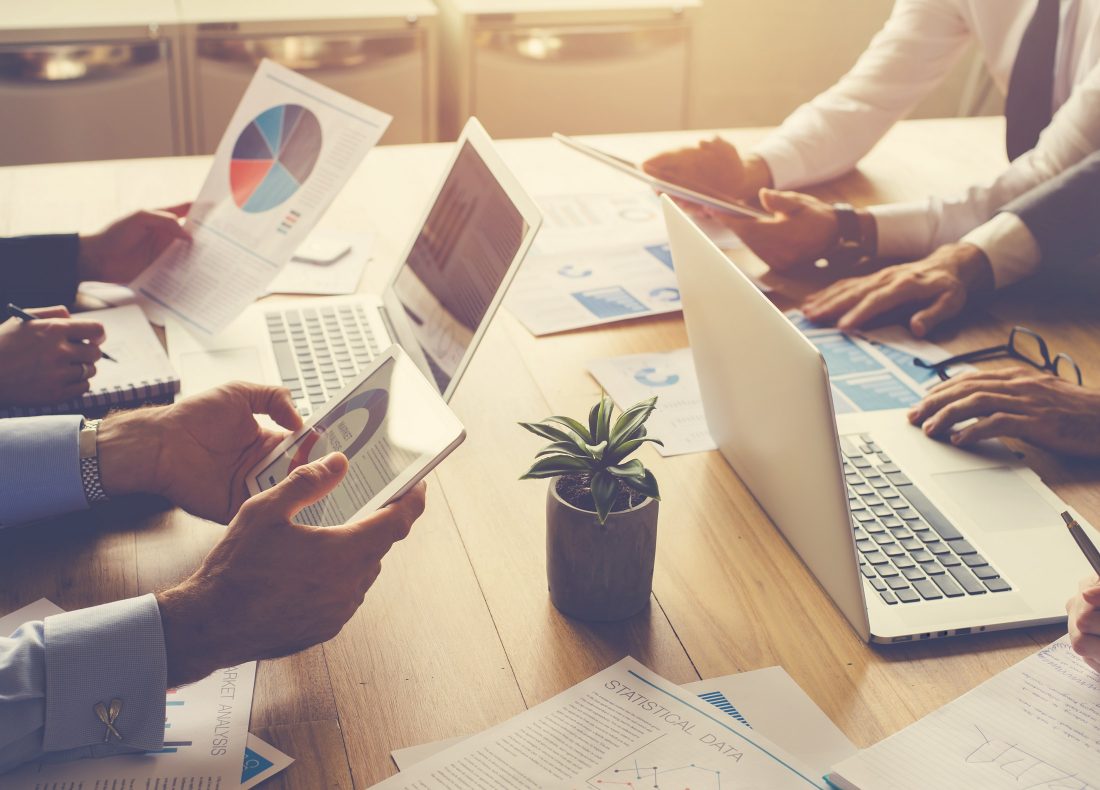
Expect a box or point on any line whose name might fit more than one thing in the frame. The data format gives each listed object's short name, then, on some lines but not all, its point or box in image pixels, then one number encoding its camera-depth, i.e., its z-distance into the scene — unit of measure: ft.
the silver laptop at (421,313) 3.89
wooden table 2.79
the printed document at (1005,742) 2.55
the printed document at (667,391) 3.95
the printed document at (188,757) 2.57
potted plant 2.90
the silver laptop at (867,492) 3.01
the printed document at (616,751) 2.56
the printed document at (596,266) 4.84
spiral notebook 4.03
